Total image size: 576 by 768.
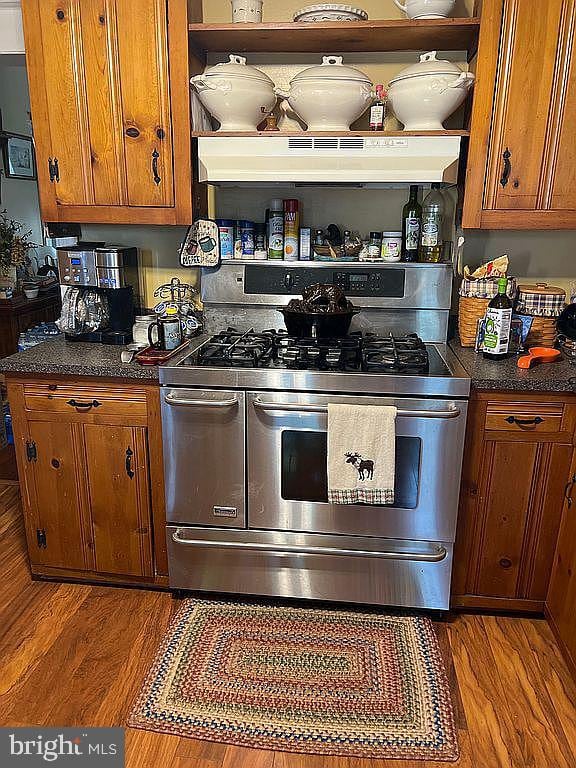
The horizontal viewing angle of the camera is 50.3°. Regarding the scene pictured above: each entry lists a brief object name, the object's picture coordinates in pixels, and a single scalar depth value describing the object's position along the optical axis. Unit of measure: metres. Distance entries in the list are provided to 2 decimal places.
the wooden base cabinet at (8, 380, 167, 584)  2.15
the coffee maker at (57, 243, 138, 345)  2.39
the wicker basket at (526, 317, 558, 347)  2.29
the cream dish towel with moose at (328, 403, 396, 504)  1.95
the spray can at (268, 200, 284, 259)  2.45
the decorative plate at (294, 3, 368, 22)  2.11
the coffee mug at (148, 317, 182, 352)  2.31
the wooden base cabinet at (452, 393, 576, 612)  2.00
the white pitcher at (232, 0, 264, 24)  2.16
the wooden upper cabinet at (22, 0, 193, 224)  2.13
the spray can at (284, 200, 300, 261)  2.43
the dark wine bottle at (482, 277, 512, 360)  2.12
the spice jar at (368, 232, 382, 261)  2.43
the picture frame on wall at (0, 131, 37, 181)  4.86
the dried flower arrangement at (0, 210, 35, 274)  4.19
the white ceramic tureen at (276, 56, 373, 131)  2.10
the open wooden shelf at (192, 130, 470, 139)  2.11
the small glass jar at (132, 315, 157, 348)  2.38
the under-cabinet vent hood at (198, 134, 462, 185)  2.12
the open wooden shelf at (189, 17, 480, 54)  2.08
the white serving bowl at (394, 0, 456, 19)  2.06
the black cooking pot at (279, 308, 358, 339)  2.21
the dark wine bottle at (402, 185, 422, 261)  2.38
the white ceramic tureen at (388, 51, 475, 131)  2.05
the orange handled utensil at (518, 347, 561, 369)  2.07
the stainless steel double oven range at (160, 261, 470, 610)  1.99
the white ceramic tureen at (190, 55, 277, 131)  2.13
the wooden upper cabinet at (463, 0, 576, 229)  1.98
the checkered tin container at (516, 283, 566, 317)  2.26
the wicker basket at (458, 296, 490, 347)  2.29
